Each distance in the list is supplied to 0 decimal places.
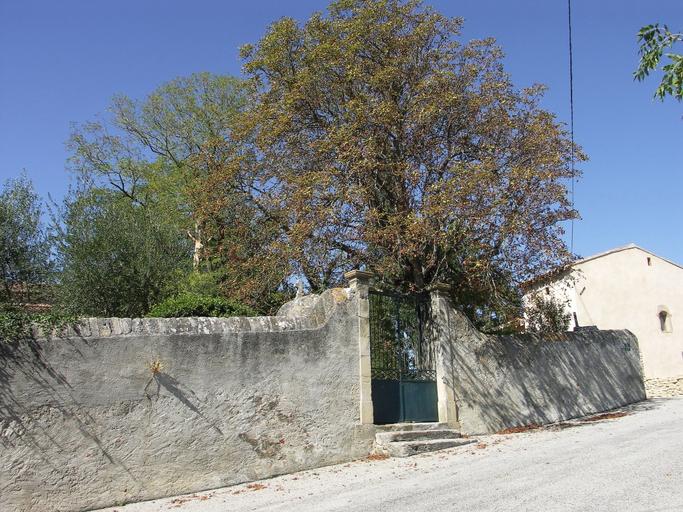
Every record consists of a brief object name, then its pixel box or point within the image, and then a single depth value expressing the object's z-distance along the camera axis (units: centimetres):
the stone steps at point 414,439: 977
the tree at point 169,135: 2433
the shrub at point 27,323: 693
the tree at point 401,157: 1225
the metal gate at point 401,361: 1066
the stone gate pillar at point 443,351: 1134
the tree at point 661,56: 673
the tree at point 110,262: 1401
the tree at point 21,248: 1449
